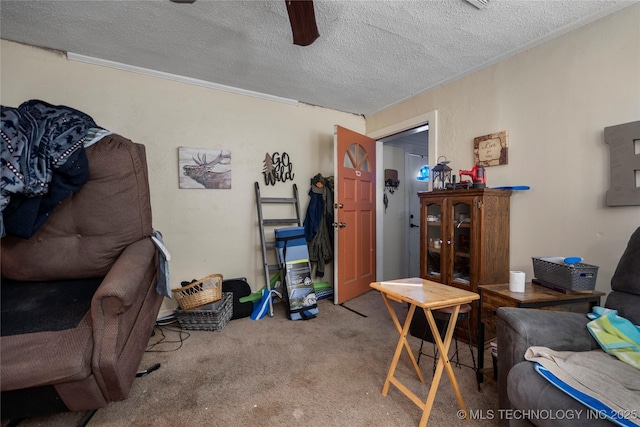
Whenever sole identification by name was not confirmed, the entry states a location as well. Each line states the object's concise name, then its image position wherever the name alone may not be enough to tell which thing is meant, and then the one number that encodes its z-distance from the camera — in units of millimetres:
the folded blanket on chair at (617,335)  1011
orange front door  2905
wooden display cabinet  1972
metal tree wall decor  2957
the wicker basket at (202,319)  2271
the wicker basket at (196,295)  2270
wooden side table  1424
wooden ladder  2760
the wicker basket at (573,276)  1447
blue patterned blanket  1229
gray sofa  923
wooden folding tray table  1200
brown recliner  1036
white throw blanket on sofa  799
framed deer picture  2559
